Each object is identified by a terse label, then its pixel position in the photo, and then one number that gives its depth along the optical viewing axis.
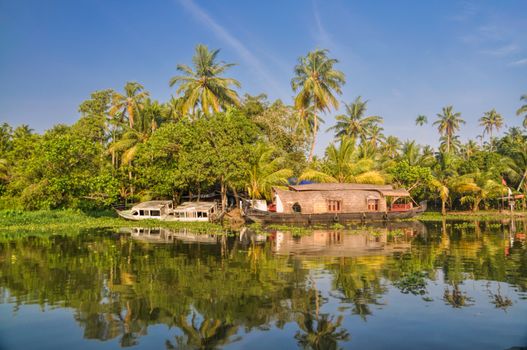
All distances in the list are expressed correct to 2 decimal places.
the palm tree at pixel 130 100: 42.29
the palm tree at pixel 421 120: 79.31
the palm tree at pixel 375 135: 61.85
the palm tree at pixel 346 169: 39.28
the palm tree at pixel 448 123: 69.00
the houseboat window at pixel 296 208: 35.12
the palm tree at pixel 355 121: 54.56
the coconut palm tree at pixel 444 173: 41.78
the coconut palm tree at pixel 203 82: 40.47
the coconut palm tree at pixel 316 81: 44.59
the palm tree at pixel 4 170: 38.37
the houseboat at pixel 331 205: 32.31
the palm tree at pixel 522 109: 51.06
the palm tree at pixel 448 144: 68.31
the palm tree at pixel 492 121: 74.69
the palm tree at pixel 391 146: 64.54
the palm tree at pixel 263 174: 35.31
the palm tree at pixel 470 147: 68.59
